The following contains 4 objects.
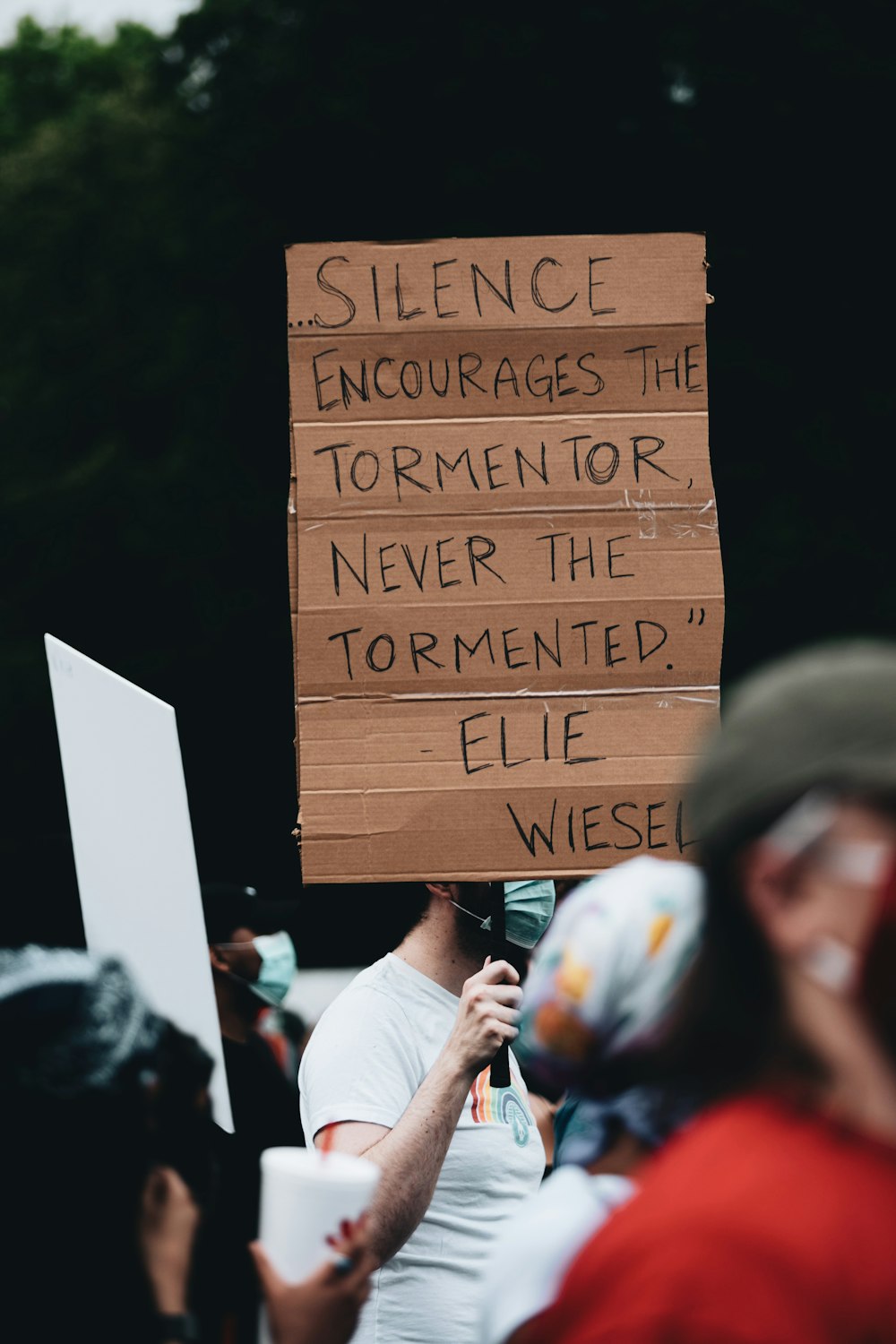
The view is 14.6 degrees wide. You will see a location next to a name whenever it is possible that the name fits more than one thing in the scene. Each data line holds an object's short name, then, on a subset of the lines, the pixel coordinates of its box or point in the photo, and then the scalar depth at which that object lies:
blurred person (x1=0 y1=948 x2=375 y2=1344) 3.57
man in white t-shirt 4.29
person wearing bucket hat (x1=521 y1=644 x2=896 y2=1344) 2.83
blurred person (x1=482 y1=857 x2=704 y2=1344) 3.45
